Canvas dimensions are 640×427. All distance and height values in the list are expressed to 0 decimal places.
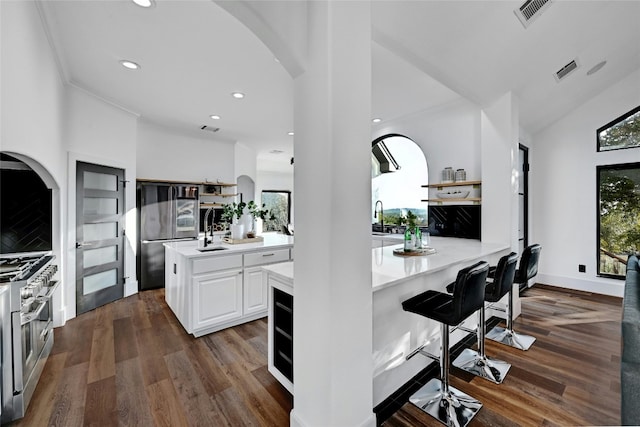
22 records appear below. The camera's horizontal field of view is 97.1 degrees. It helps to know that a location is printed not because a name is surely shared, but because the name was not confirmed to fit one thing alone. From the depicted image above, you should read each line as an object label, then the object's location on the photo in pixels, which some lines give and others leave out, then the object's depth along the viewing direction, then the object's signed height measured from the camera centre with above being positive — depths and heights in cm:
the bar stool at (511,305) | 280 -97
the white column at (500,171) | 335 +50
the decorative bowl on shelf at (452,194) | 405 +25
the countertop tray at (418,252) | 267 -39
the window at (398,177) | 479 +62
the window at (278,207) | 872 +13
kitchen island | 288 -78
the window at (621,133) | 415 +119
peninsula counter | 195 -81
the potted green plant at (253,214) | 367 -4
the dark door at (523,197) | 464 +24
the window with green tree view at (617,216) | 415 -7
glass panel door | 359 -34
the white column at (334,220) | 145 -5
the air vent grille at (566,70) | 330 +170
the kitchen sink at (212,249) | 309 -42
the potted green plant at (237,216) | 361 -6
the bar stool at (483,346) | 228 -111
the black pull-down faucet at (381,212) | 512 -1
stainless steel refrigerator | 466 -20
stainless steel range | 176 -83
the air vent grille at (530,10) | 222 +163
